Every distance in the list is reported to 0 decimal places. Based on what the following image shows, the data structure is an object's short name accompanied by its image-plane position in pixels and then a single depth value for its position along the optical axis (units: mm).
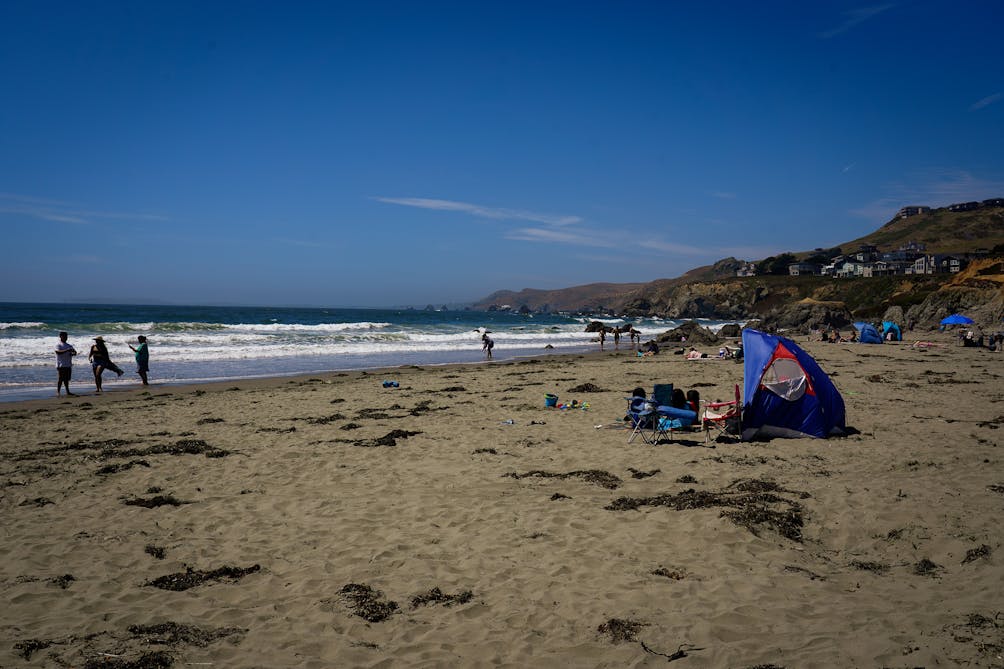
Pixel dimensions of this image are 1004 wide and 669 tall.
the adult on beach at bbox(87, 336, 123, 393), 16625
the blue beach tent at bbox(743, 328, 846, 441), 9875
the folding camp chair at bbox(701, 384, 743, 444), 9906
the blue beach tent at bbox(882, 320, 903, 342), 34312
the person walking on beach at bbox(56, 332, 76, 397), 15609
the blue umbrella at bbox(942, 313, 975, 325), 32844
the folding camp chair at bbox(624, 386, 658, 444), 10039
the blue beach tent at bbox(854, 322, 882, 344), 32344
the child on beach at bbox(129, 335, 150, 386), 17547
